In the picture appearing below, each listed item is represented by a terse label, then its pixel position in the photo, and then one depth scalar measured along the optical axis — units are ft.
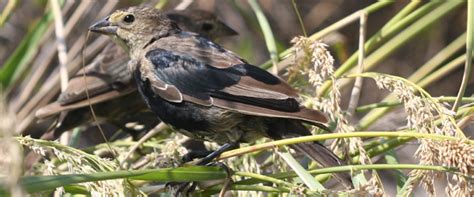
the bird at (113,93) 31.30
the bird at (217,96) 19.39
